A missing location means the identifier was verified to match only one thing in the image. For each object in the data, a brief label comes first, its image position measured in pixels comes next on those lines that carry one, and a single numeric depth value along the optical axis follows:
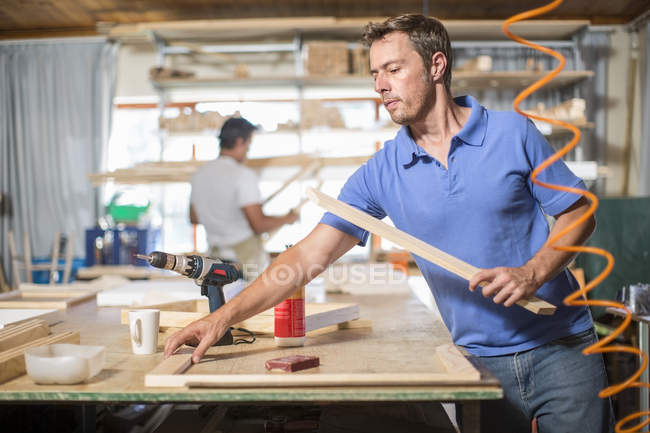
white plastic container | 1.15
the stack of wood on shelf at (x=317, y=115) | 5.20
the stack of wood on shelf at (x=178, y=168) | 3.80
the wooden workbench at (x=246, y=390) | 1.10
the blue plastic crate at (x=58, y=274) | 5.53
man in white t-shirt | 3.45
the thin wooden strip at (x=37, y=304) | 2.16
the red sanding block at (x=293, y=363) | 1.22
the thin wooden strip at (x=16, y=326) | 1.48
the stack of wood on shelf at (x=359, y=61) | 5.29
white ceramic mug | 1.43
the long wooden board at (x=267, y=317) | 1.65
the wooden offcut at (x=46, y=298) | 2.18
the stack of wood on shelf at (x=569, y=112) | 5.12
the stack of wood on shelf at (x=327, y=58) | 5.25
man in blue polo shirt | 1.43
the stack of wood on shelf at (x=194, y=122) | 5.24
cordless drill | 1.45
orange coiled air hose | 1.14
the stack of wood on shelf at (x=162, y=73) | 5.28
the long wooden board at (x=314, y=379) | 1.12
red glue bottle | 1.52
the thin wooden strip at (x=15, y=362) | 1.19
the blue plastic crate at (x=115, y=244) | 5.05
